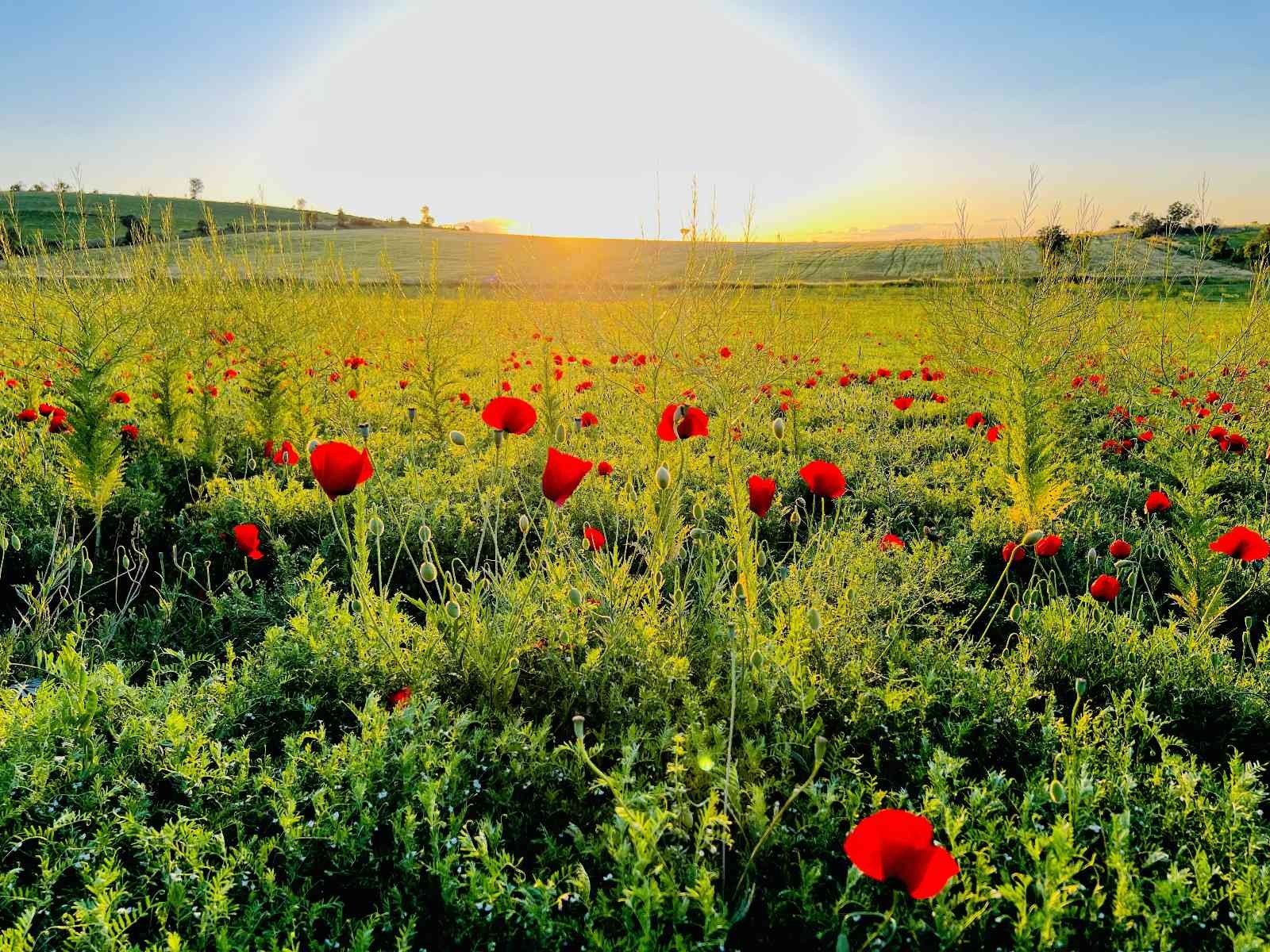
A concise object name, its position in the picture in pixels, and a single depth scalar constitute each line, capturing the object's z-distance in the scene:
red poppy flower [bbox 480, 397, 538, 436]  2.27
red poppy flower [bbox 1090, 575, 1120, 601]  2.62
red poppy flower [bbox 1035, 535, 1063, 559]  2.75
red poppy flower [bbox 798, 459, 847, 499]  2.40
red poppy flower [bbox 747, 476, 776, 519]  2.36
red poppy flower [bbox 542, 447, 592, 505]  2.11
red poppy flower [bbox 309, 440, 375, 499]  2.05
